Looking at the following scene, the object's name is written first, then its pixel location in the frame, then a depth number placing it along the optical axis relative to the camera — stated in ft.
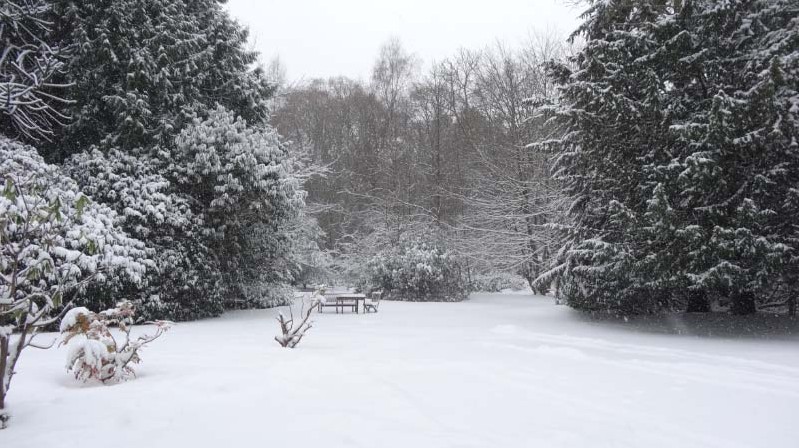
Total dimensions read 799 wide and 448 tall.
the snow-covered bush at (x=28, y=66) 35.14
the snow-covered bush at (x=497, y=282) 78.04
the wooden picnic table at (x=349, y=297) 47.19
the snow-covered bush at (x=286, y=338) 24.47
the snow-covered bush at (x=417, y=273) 64.95
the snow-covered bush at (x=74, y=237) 28.81
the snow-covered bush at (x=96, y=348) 15.43
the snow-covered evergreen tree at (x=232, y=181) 39.19
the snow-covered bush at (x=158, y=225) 36.11
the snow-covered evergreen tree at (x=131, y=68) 38.32
